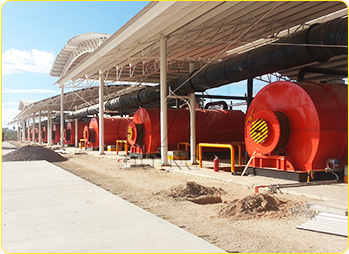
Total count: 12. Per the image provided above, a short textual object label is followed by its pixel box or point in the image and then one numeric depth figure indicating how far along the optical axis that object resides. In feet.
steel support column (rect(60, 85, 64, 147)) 103.18
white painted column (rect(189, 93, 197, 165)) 47.41
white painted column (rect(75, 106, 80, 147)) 108.40
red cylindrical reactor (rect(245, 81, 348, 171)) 29.48
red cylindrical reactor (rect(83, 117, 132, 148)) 86.58
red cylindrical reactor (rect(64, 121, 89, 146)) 112.82
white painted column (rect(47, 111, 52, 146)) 129.68
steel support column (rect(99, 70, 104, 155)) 68.18
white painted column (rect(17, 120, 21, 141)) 233.66
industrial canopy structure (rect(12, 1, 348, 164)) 35.35
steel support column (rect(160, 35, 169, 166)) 44.31
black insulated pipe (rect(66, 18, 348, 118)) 26.45
